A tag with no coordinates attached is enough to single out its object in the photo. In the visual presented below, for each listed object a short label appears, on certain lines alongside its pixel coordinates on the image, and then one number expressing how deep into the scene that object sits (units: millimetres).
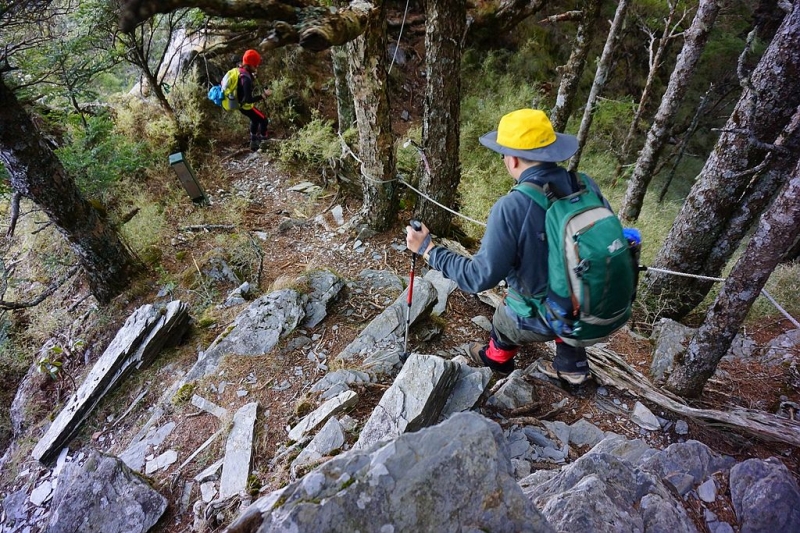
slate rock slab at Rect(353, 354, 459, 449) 3170
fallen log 3383
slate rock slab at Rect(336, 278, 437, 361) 4523
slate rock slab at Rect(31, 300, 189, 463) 4551
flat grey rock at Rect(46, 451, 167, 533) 3010
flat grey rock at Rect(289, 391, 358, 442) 3523
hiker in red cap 8320
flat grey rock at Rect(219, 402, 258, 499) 3210
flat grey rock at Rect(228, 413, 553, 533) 1748
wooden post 7676
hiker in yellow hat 2553
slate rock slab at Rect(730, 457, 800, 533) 2516
